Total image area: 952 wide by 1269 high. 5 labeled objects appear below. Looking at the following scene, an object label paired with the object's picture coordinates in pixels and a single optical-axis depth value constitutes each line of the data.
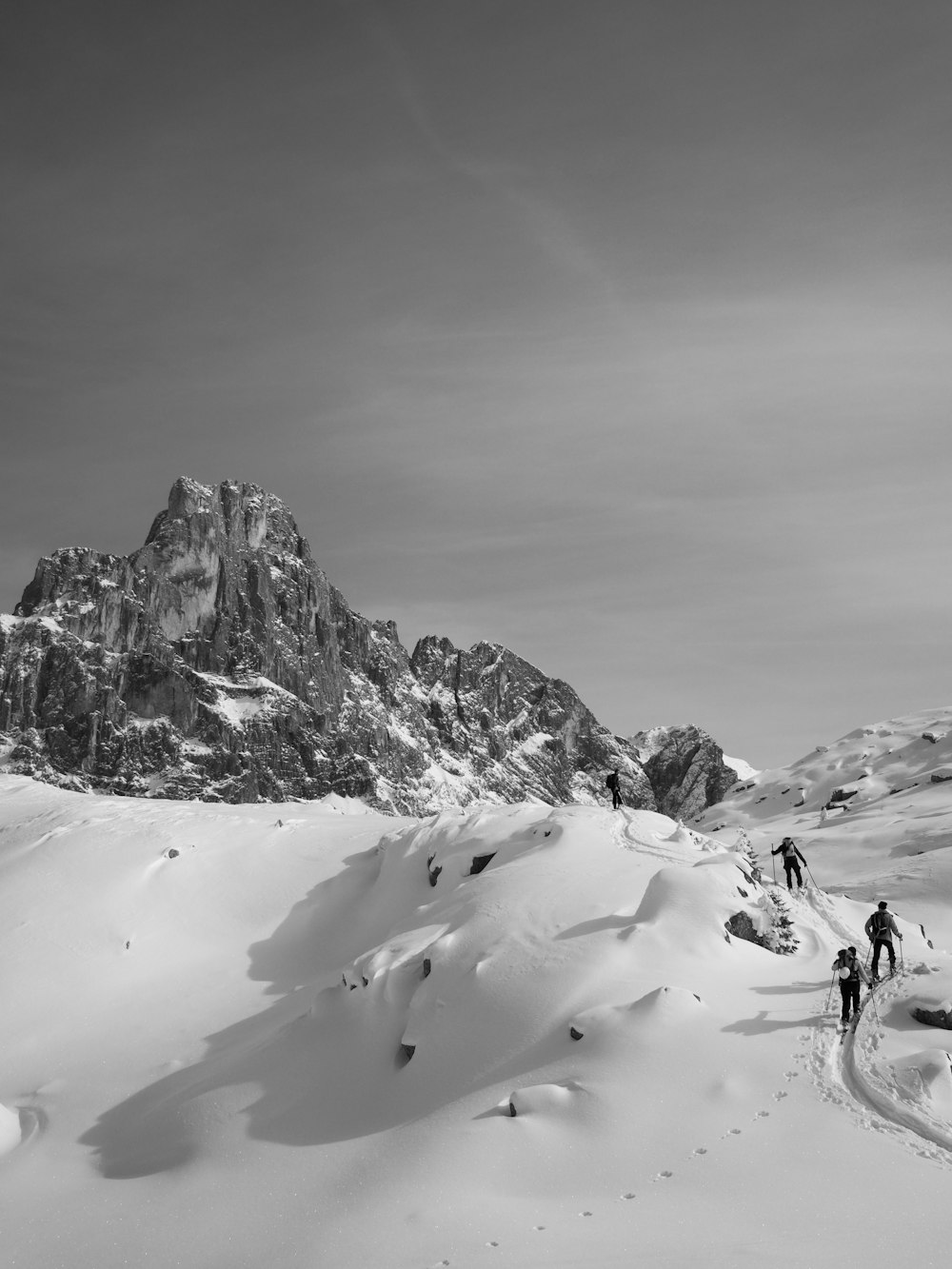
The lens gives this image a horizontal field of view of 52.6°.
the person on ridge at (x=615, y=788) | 36.29
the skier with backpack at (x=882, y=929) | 19.69
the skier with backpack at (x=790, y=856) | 28.46
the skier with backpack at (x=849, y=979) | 17.28
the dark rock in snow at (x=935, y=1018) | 16.77
